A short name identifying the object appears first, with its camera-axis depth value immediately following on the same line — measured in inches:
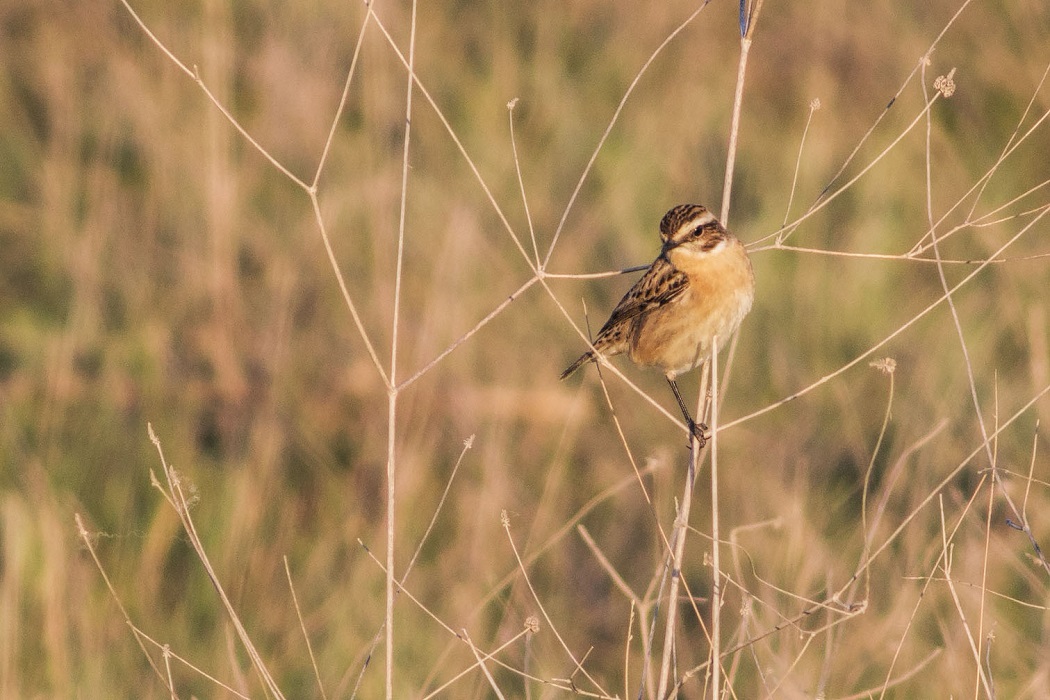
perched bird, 374.9
